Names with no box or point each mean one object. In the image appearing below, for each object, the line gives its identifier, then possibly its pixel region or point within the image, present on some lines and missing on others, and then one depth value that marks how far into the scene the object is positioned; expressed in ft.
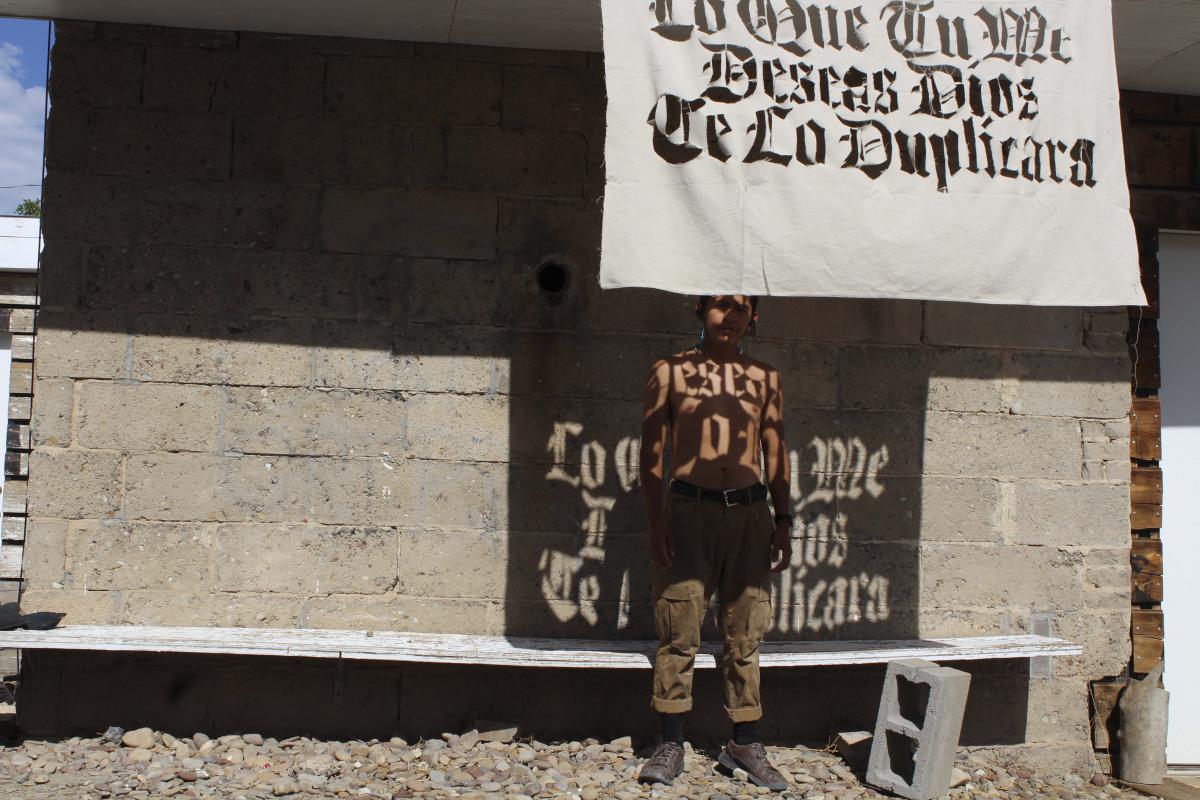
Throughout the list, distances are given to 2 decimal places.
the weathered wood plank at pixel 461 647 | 12.88
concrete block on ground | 13.03
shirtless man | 12.88
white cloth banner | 11.62
